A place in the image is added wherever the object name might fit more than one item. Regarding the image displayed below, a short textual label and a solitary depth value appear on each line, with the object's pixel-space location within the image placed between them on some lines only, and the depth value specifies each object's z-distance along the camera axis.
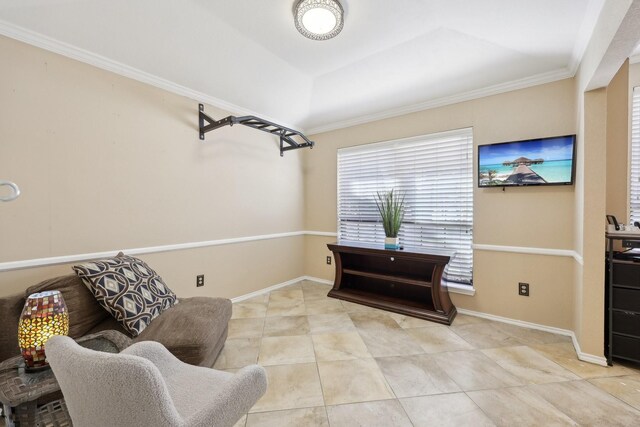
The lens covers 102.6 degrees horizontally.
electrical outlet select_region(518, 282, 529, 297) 2.54
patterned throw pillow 1.64
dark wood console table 2.69
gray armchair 0.68
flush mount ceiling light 1.86
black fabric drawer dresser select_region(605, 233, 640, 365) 1.83
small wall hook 1.09
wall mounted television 2.31
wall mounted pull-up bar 2.56
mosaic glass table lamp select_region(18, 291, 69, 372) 1.01
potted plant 3.09
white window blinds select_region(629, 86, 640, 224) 2.21
